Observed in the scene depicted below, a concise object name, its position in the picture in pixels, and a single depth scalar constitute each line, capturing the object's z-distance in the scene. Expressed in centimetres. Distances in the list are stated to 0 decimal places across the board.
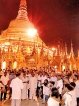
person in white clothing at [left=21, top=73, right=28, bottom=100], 1160
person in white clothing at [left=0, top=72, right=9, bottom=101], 1143
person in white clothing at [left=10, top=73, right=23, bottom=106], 771
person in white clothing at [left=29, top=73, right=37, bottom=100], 1153
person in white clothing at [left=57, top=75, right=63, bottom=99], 889
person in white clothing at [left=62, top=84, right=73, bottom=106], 490
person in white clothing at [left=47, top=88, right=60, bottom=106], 426
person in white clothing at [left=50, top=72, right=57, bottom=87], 1106
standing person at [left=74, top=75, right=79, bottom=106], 767
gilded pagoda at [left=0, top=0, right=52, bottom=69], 2811
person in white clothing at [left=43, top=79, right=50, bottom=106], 895
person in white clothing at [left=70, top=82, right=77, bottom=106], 546
